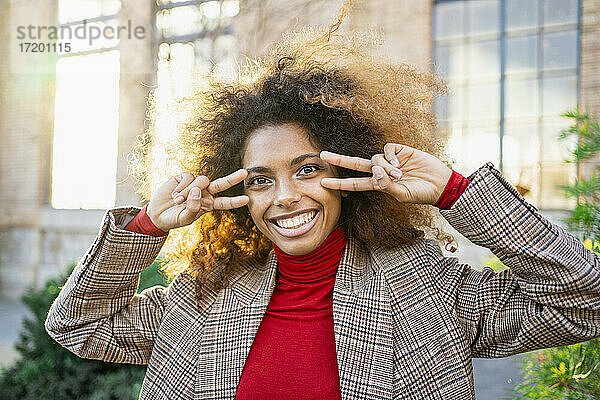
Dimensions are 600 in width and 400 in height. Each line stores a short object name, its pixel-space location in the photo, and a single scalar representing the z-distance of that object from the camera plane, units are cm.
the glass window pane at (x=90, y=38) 849
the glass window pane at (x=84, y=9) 826
